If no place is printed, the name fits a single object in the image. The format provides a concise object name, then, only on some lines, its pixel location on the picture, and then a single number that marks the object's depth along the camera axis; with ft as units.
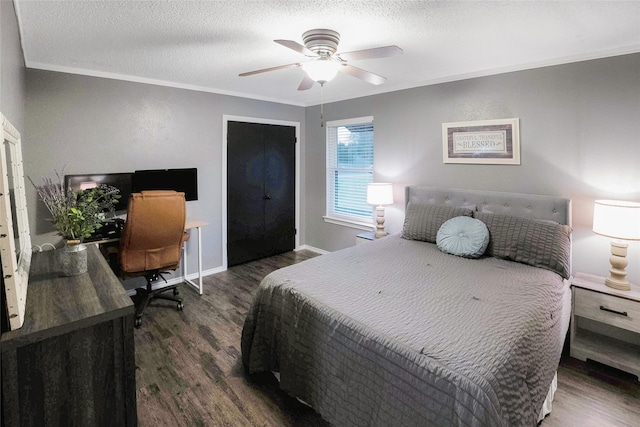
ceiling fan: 6.68
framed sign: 10.09
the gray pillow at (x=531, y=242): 8.07
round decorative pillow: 8.95
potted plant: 5.14
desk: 11.61
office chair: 8.93
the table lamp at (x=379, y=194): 12.64
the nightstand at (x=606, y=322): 7.38
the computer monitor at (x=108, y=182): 9.80
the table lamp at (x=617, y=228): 7.36
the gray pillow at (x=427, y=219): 10.38
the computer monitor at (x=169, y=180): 11.16
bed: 4.38
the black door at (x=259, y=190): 14.37
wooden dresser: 3.42
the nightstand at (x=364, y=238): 13.10
